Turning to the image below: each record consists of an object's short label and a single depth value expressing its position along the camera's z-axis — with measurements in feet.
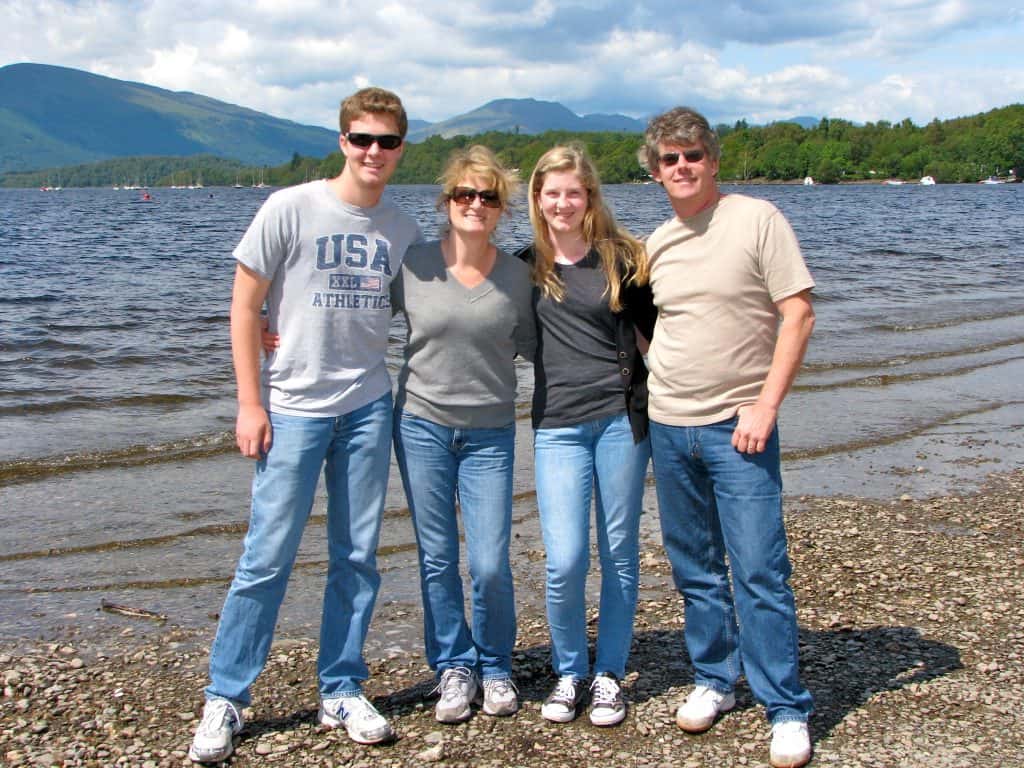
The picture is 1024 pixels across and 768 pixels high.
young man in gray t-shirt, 13.84
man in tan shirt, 13.26
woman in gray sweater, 14.47
